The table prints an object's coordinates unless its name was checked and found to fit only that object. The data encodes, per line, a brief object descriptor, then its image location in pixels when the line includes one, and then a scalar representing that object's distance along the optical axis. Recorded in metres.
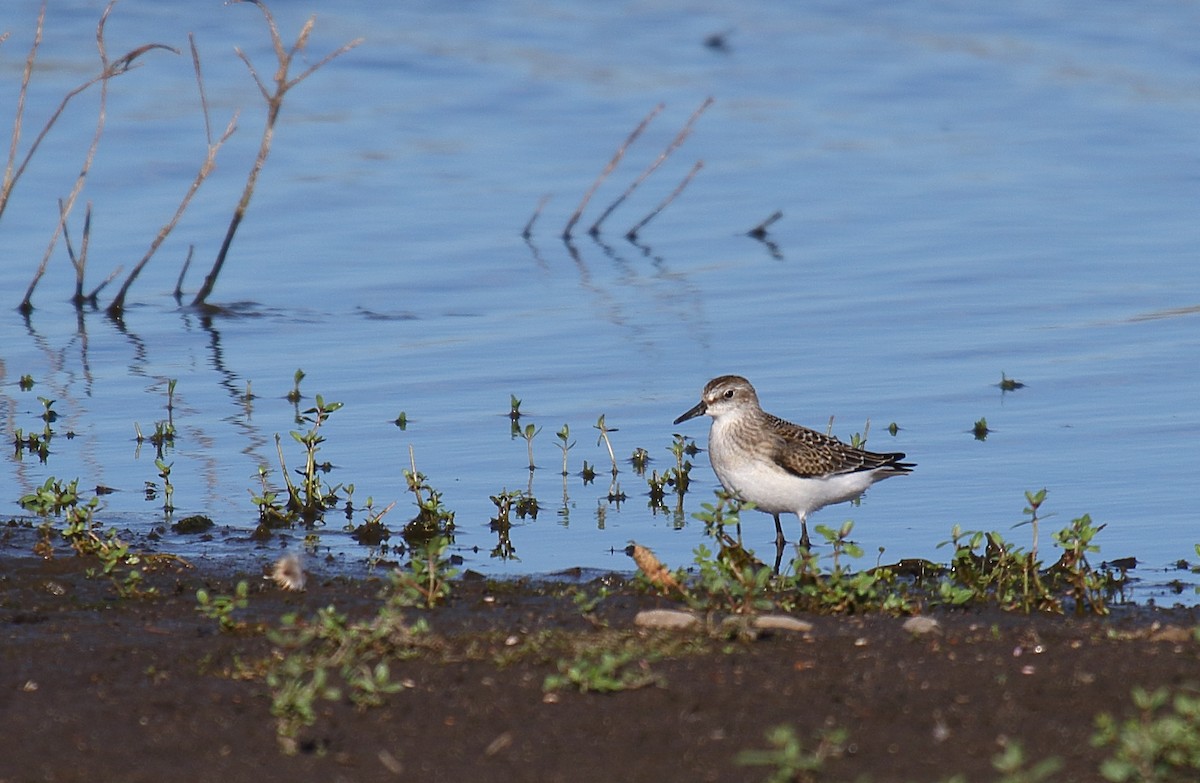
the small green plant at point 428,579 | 13.61
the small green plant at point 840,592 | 13.61
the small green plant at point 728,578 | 12.91
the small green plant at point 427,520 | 17.50
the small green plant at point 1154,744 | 9.22
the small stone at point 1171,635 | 12.56
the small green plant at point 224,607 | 12.87
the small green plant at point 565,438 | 19.52
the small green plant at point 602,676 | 11.03
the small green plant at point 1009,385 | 24.37
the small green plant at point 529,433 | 19.80
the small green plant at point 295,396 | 23.51
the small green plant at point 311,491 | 17.89
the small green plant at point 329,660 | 10.60
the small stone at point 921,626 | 12.91
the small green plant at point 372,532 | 17.56
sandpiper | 18.50
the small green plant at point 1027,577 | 14.25
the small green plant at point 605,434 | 19.91
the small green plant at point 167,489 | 17.74
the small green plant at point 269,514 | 17.59
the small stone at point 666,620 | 12.62
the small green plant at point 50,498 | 16.11
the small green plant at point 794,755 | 9.37
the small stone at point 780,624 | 12.59
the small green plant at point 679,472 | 19.61
